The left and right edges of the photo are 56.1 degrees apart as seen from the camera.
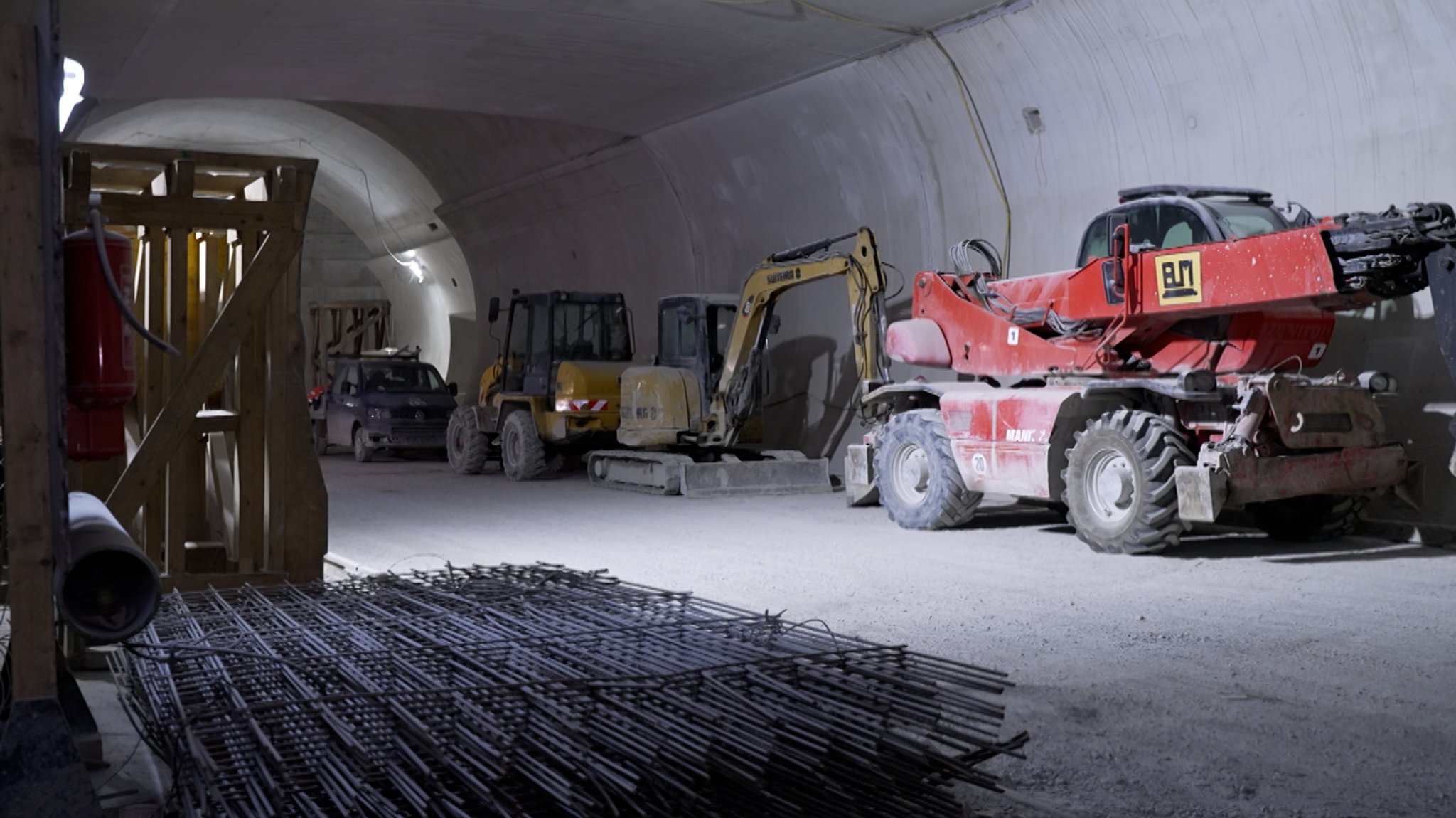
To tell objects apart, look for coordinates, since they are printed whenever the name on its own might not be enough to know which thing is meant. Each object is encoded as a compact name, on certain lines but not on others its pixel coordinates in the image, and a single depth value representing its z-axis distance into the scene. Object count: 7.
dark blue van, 19.75
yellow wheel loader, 15.85
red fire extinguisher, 3.70
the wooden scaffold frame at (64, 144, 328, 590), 6.17
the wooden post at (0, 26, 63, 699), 3.22
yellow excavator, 13.10
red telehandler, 8.53
